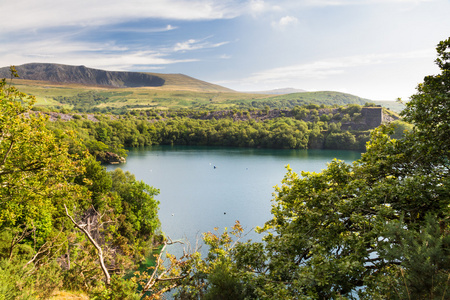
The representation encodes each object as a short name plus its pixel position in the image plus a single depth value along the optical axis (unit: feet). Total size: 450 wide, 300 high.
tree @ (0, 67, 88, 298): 30.19
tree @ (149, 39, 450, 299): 15.21
